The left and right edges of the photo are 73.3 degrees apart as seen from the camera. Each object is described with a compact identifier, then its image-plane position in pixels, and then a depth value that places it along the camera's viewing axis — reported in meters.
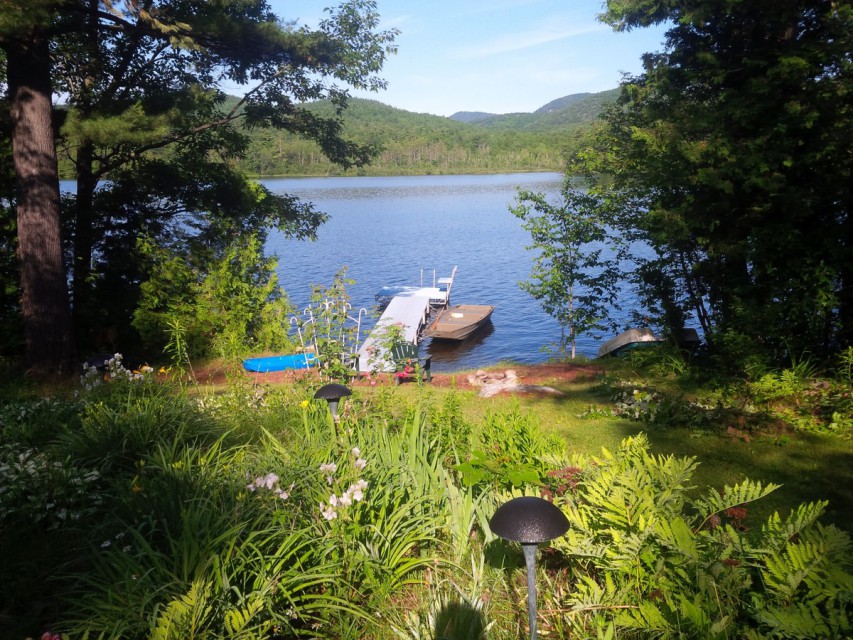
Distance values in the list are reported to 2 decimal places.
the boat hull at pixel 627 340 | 14.47
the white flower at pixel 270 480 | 2.84
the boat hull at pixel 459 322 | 21.36
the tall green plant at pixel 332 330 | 6.07
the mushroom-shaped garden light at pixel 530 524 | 2.08
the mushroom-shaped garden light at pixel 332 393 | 3.71
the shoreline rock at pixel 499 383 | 8.70
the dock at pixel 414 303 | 20.80
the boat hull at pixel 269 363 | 11.66
